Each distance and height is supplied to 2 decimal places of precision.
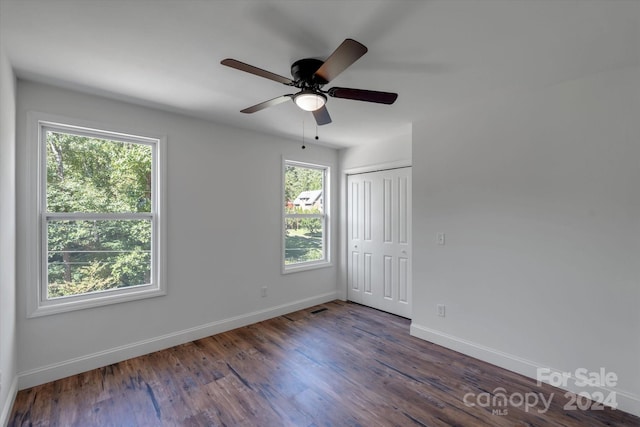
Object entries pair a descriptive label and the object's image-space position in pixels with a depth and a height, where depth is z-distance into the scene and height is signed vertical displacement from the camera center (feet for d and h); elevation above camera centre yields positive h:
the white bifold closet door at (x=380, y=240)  12.50 -1.28
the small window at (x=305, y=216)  13.46 -0.18
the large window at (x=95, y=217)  7.90 -0.17
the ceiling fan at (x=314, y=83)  5.16 +2.63
